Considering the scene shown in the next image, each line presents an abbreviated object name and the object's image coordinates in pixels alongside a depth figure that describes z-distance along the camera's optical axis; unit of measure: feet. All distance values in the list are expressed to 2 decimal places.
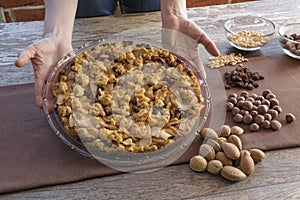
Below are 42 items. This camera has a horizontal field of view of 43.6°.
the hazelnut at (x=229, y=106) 2.76
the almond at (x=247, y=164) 2.29
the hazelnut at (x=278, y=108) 2.76
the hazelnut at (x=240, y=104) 2.76
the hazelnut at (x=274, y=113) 2.71
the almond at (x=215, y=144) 2.41
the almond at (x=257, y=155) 2.37
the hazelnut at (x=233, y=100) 2.81
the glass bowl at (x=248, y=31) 3.48
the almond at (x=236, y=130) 2.55
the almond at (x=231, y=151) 2.34
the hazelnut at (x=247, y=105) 2.73
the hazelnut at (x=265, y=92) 2.94
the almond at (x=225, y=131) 2.52
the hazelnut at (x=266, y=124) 2.62
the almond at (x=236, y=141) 2.44
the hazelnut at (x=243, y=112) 2.69
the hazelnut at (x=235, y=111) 2.71
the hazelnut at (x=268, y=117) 2.67
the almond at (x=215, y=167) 2.29
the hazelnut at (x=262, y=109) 2.72
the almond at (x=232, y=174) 2.24
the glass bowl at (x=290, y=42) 3.33
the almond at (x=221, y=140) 2.44
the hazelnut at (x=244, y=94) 2.90
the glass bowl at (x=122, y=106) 2.26
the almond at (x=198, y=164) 2.31
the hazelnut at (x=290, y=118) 2.67
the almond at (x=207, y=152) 2.36
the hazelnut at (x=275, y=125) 2.60
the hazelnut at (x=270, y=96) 2.88
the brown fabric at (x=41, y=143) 2.29
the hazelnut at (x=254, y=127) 2.60
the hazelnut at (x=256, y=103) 2.80
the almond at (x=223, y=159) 2.34
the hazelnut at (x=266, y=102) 2.80
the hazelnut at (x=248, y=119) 2.65
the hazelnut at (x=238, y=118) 2.67
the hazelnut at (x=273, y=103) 2.82
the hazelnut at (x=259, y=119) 2.64
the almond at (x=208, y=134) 2.48
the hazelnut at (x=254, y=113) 2.69
